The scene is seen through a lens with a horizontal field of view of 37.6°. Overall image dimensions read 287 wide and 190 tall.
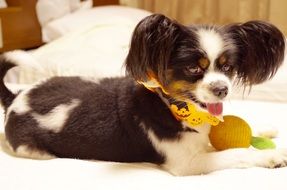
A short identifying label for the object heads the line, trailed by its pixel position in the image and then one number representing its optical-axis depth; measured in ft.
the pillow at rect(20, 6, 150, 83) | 7.54
